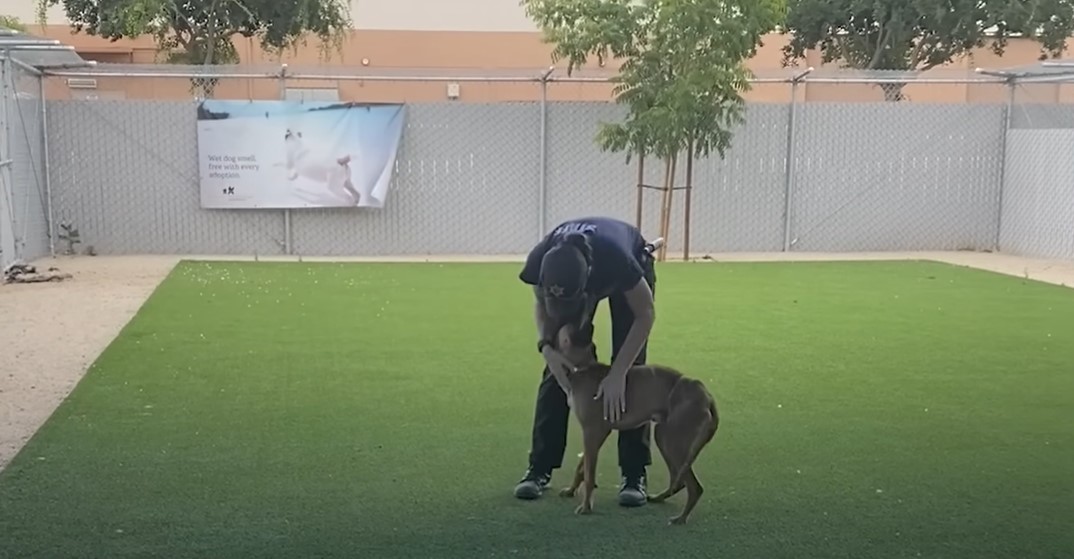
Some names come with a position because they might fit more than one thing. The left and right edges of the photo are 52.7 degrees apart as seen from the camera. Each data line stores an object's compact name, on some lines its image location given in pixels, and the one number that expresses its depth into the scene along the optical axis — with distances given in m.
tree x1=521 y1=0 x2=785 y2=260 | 12.57
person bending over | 3.91
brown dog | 4.10
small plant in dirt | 13.67
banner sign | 13.80
